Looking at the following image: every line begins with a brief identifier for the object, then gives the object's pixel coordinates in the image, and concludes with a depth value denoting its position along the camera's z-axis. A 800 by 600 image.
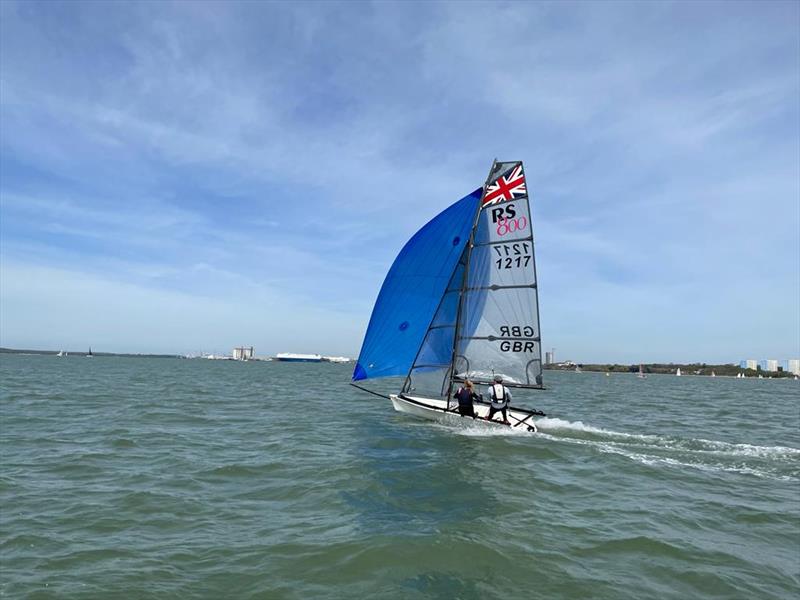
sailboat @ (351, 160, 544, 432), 22.56
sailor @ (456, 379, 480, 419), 21.53
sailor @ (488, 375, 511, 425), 21.45
